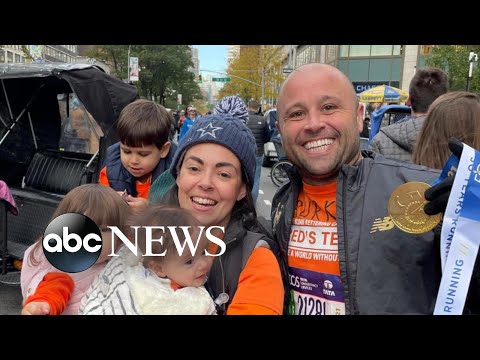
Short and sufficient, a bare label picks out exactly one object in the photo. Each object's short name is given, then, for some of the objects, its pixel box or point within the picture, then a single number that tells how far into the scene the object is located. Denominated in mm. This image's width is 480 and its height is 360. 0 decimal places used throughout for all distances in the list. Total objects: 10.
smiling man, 1092
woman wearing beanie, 1020
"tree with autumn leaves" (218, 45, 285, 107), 14867
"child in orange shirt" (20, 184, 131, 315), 926
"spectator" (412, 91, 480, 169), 1500
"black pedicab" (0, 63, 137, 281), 3342
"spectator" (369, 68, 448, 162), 2320
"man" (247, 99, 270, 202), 7116
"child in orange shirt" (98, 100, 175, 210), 1759
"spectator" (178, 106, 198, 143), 13855
